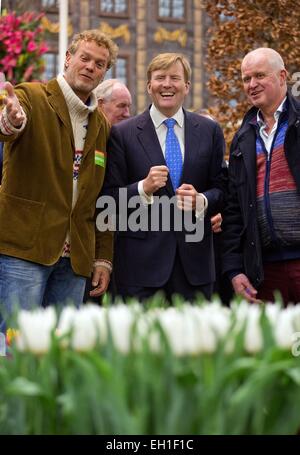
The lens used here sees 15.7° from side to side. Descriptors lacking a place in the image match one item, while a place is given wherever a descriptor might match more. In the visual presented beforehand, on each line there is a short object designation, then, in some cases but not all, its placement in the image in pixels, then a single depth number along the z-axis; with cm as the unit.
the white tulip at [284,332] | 171
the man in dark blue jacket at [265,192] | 471
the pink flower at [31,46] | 1102
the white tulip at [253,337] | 170
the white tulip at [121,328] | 167
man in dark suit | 480
